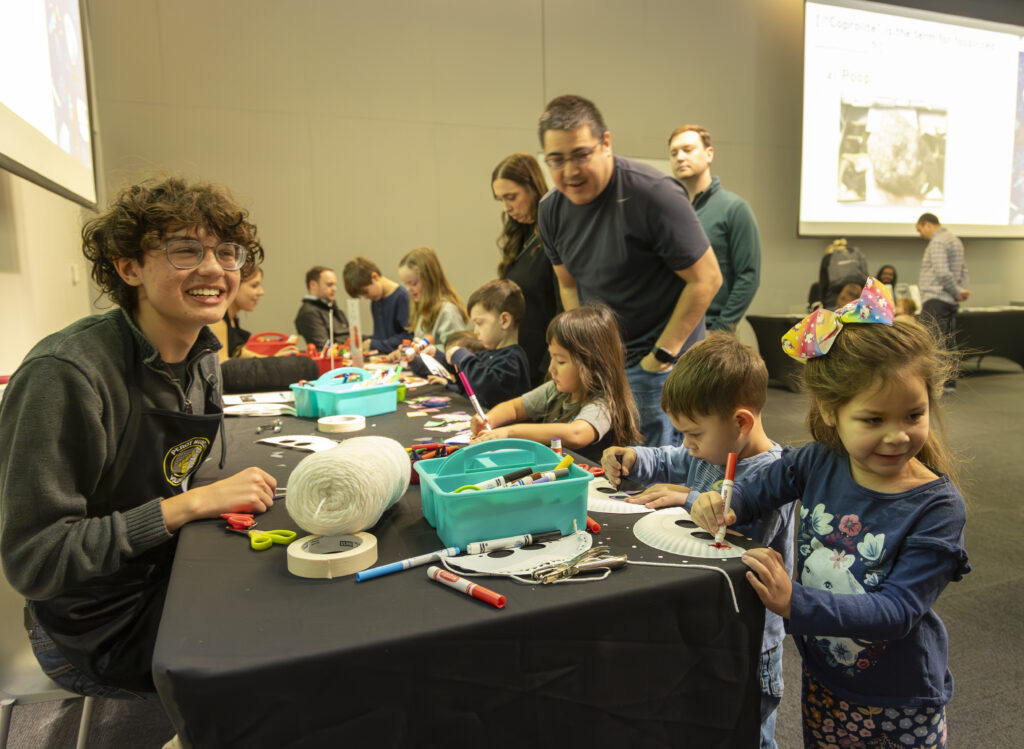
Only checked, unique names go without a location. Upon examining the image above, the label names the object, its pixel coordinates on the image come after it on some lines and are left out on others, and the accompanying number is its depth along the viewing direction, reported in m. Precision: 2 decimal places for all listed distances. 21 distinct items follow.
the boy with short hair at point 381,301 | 3.98
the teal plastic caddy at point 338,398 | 1.82
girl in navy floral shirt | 0.85
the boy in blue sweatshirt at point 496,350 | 2.24
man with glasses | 1.90
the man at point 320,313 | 4.08
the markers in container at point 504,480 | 0.93
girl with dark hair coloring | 1.65
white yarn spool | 0.87
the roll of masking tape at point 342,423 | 1.67
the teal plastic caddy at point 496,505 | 0.88
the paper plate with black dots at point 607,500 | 1.05
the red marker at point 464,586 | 0.74
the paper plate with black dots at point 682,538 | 0.89
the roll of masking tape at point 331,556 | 0.82
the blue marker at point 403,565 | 0.81
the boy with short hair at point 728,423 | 1.09
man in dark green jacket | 3.12
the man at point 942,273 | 5.84
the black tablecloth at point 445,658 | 0.65
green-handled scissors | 0.92
